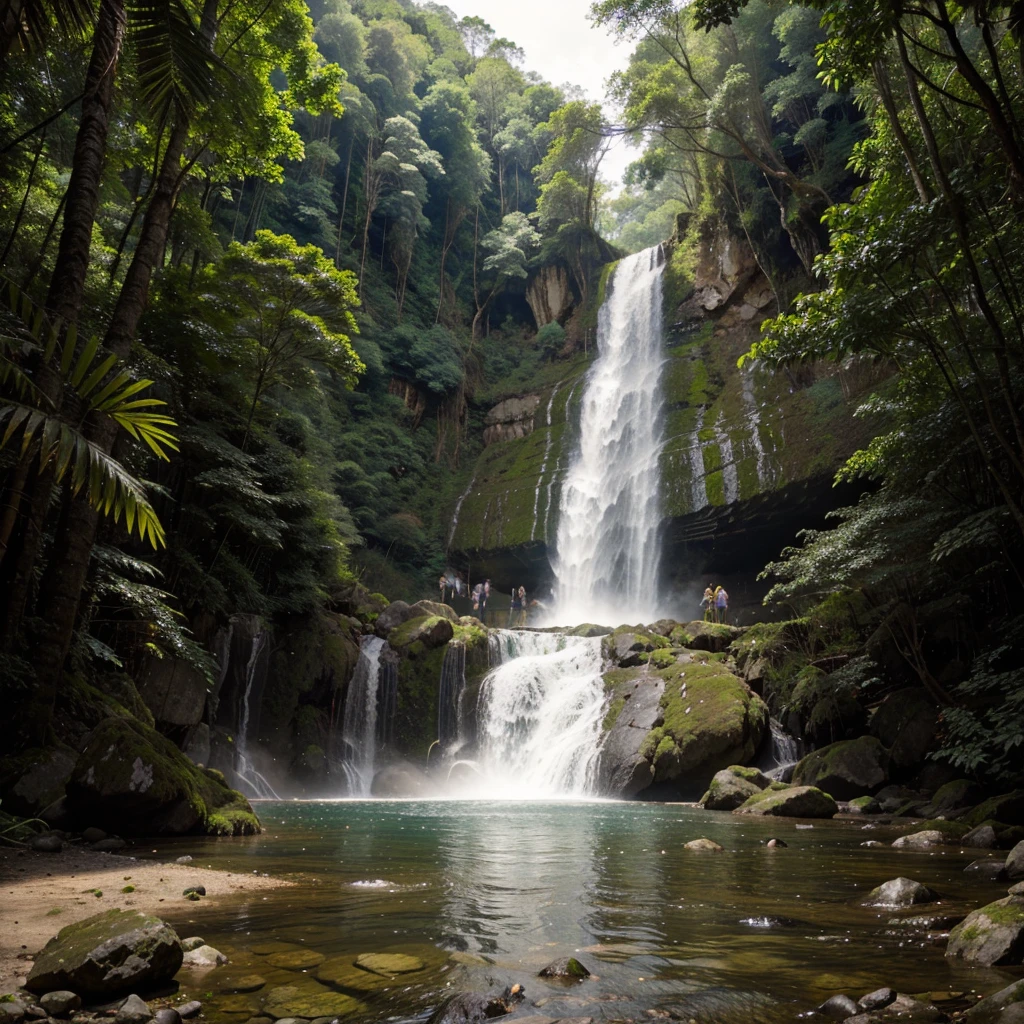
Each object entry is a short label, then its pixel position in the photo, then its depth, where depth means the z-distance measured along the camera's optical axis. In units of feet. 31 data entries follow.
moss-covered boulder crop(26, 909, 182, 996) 8.02
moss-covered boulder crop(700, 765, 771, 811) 34.14
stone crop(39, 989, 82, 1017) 7.57
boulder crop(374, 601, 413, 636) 59.62
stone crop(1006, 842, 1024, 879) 14.98
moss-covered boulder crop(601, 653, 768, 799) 38.78
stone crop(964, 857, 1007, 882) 15.29
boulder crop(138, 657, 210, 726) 33.81
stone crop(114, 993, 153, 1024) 7.57
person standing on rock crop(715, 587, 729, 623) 64.13
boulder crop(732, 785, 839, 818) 30.14
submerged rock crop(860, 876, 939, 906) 13.69
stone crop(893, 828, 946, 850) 21.43
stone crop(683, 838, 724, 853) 21.24
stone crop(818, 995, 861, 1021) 8.22
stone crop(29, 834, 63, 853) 16.61
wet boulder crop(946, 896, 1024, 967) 9.66
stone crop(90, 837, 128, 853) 17.99
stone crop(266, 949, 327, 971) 9.89
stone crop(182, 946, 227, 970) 9.63
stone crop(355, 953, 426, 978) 9.78
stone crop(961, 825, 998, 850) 20.02
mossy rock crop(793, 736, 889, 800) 33.35
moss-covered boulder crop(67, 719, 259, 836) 18.65
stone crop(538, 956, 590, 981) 9.65
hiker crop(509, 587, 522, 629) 82.84
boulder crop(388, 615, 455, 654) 55.83
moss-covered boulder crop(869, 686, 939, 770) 32.37
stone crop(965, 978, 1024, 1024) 7.64
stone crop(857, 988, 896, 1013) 8.24
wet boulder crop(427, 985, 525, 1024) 8.14
